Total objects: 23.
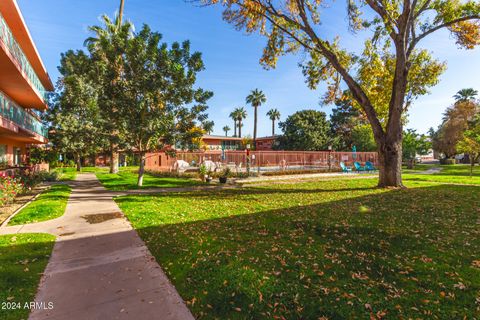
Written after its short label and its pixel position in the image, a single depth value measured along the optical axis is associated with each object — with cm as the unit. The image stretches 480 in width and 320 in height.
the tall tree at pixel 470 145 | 2780
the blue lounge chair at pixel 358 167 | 3088
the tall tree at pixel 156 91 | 1513
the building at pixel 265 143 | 6095
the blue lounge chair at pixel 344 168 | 2990
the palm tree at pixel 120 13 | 2774
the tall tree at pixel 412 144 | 4482
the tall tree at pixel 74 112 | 3194
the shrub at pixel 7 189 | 923
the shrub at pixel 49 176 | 1940
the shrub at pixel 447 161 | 5938
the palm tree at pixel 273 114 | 7469
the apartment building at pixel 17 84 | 1123
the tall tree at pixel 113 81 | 1476
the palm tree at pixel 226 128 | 10138
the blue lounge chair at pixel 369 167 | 3212
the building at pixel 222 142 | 5622
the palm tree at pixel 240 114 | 7531
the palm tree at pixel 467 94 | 6141
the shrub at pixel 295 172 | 2358
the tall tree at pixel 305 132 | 4806
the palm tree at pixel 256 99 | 5994
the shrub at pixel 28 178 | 1455
